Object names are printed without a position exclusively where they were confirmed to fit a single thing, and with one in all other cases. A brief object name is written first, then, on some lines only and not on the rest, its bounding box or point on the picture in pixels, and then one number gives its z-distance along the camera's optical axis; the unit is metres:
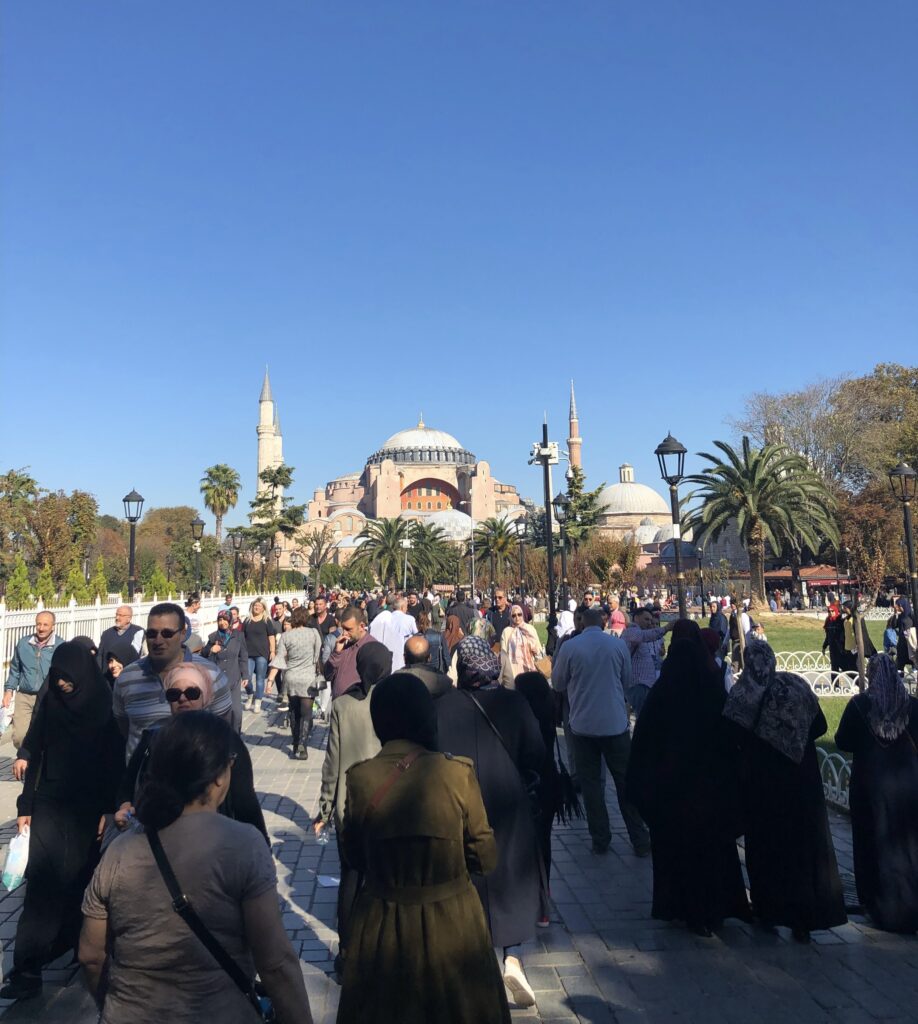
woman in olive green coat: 2.32
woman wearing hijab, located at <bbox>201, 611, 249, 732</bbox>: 8.47
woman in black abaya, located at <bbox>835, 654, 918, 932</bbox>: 4.42
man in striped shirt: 3.66
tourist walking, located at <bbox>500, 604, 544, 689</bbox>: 8.77
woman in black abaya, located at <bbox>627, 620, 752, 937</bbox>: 4.41
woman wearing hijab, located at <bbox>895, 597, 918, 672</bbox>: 13.67
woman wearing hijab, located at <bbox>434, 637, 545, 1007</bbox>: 3.47
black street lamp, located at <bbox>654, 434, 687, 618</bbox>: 10.48
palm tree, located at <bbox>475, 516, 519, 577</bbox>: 46.97
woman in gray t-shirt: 1.96
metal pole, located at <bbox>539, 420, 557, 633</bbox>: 15.15
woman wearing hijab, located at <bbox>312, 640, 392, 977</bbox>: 4.02
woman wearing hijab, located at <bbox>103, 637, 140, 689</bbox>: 6.30
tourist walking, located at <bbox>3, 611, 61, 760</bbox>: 5.91
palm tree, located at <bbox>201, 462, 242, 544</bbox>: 43.38
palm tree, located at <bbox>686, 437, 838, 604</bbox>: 29.23
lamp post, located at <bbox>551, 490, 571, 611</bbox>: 18.22
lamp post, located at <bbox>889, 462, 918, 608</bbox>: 11.95
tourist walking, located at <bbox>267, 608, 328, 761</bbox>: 9.25
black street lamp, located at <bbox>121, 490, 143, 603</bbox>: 18.73
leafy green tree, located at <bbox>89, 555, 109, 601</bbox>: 21.03
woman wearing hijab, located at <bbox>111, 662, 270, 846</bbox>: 3.01
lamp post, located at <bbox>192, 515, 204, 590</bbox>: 23.33
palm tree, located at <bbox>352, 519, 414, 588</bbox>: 49.84
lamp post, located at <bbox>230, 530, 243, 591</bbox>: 32.10
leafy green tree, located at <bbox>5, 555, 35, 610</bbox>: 15.61
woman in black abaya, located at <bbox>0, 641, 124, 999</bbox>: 3.94
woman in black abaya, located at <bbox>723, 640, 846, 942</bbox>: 4.33
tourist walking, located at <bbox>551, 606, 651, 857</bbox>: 5.85
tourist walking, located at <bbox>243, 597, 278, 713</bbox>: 12.28
